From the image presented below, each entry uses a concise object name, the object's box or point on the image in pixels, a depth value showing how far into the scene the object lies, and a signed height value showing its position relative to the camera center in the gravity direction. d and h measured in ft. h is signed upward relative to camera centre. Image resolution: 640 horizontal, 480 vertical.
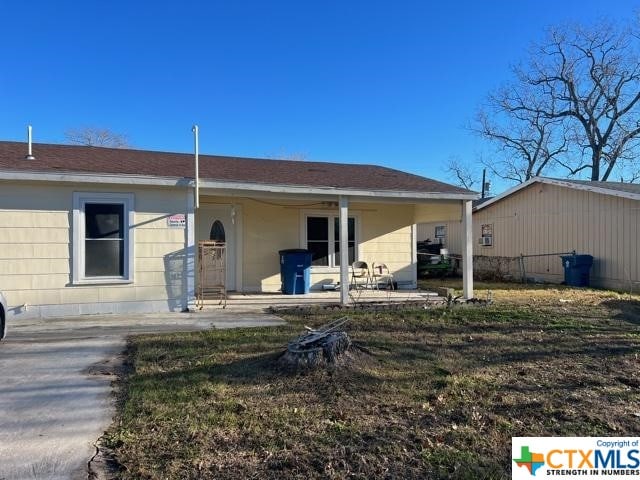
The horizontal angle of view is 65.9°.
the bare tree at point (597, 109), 102.94 +31.71
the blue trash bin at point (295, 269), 37.70 -0.67
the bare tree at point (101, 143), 119.65 +29.88
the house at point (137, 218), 27.50 +2.76
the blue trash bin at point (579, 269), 48.62 -1.17
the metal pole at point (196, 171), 29.71 +5.47
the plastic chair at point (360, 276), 39.93 -1.37
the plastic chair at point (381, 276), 42.14 -1.42
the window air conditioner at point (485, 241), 66.03 +2.33
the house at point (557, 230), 46.19 +3.05
